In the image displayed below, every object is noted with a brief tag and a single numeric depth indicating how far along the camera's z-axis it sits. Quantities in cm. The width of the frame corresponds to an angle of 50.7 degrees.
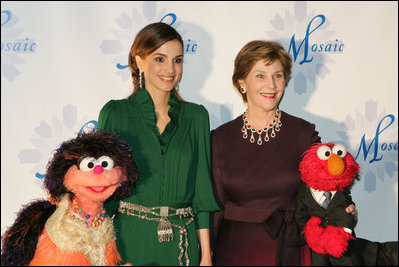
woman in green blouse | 195
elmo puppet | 185
